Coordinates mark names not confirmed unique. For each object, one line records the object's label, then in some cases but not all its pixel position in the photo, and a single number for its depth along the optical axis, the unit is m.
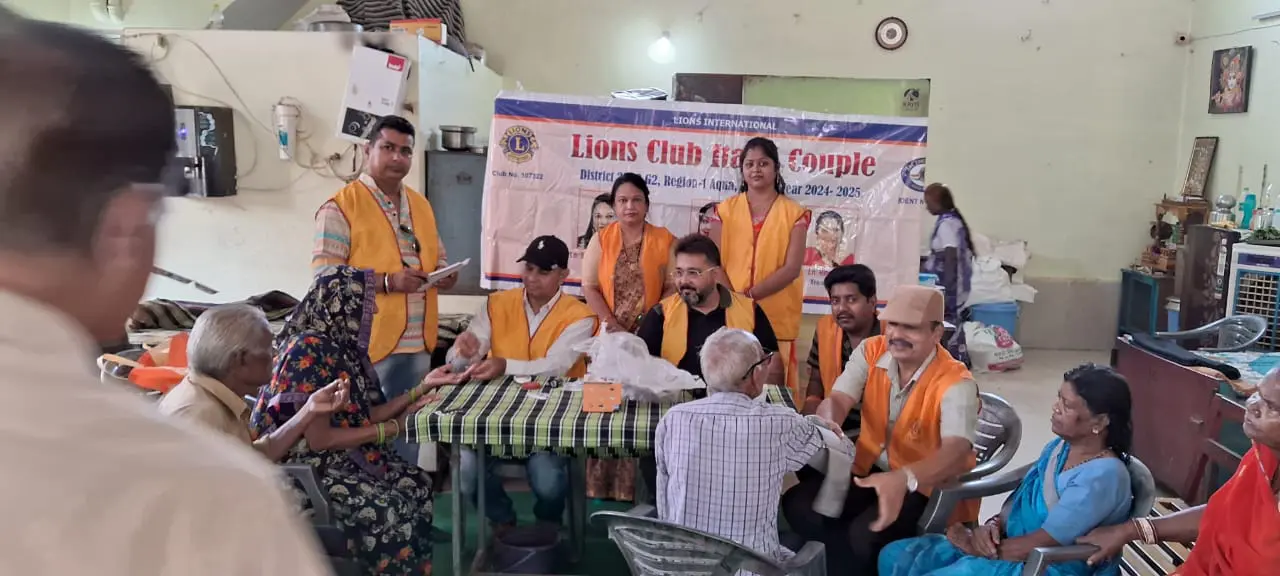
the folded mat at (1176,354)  3.50
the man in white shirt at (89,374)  0.46
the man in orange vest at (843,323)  3.16
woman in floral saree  2.51
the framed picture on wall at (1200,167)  6.50
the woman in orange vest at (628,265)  3.71
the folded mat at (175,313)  3.89
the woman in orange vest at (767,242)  3.80
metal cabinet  4.91
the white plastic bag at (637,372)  2.82
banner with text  4.40
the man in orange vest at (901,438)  2.50
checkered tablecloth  2.56
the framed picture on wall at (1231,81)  6.12
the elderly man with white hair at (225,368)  2.09
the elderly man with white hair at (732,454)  2.23
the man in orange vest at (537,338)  3.24
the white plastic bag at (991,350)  6.34
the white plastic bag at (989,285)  6.67
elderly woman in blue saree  2.20
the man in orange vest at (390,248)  3.21
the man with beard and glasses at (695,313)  3.20
